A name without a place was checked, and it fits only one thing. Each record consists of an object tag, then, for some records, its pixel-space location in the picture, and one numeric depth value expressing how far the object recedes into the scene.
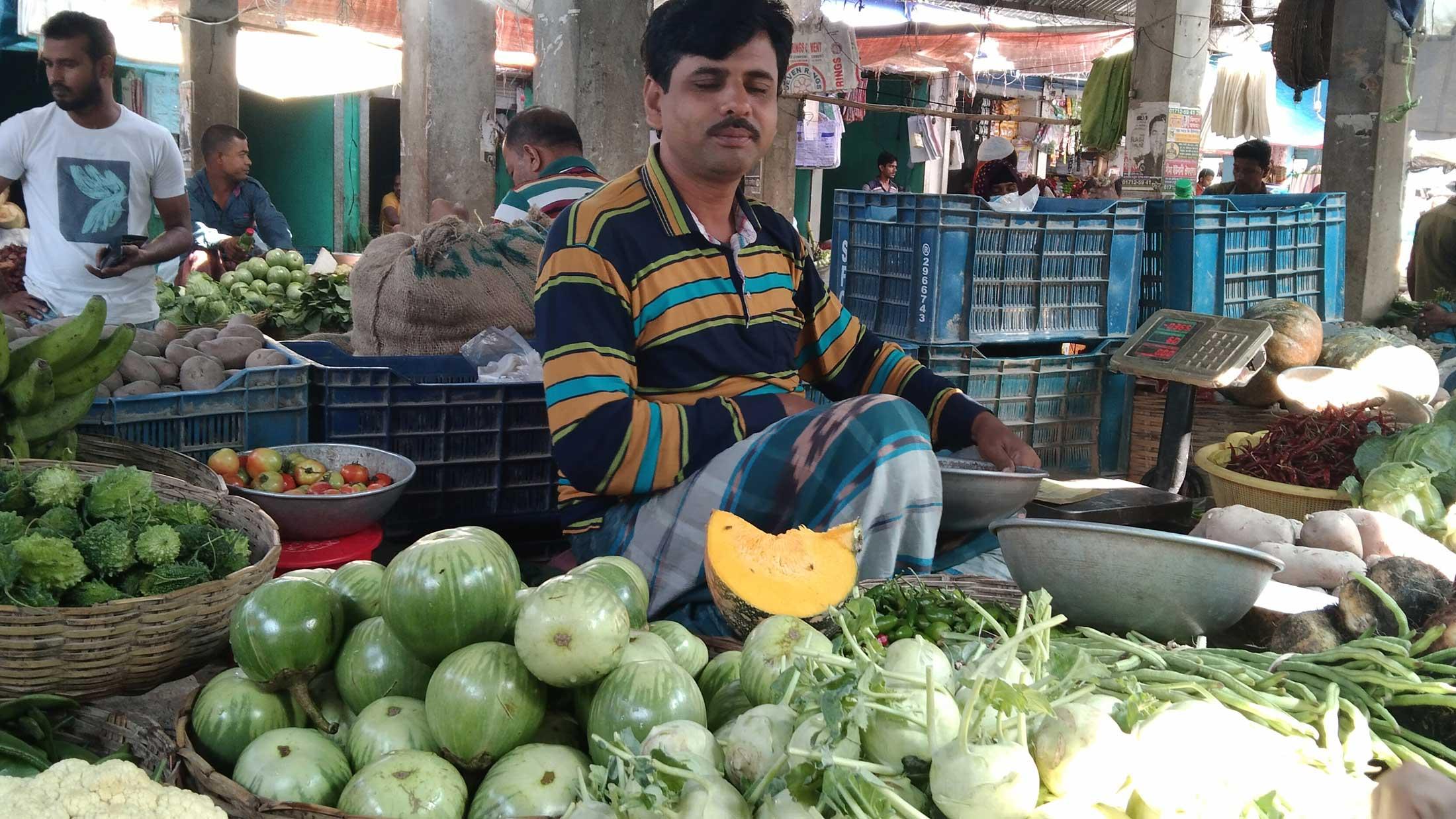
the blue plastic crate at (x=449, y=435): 3.39
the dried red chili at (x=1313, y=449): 3.54
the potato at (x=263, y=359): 3.35
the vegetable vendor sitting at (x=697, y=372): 2.40
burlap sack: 3.69
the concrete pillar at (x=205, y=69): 8.35
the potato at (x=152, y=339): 3.62
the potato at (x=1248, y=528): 2.70
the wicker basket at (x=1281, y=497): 3.43
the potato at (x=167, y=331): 3.79
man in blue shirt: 6.79
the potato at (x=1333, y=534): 2.65
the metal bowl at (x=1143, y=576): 1.79
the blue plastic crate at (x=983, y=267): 4.32
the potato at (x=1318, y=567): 2.41
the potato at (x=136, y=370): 3.15
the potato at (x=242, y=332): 3.65
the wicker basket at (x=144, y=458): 2.86
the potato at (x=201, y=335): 3.69
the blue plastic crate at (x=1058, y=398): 4.36
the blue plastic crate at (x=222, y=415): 2.99
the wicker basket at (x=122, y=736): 1.67
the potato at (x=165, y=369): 3.23
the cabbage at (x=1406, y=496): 3.07
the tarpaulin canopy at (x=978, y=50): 13.89
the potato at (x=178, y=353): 3.30
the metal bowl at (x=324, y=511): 2.86
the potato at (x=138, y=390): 3.04
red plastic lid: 2.85
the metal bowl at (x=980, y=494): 2.60
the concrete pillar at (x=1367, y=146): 6.79
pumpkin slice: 1.90
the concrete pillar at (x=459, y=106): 7.34
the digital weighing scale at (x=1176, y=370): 3.00
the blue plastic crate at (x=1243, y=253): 4.89
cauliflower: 1.33
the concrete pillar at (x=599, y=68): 4.99
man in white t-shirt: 4.26
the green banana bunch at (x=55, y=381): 2.65
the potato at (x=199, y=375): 3.18
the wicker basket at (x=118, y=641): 1.92
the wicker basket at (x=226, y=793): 1.37
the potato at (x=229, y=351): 3.44
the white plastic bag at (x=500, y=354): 3.58
